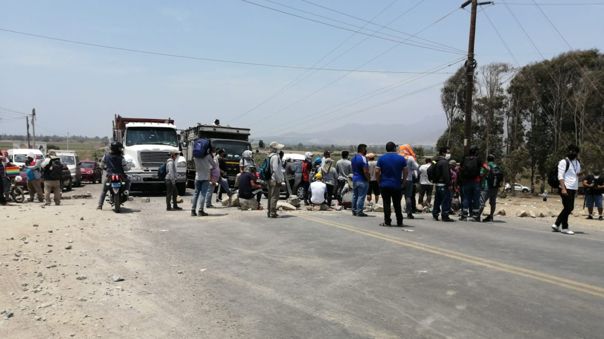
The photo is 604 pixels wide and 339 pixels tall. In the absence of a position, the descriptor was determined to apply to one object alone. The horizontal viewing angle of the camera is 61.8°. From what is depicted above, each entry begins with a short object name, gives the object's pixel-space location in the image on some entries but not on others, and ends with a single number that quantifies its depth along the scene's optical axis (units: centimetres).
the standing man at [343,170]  1633
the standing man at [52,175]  1611
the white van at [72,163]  2917
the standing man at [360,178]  1354
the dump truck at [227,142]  2456
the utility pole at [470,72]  2253
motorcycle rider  1372
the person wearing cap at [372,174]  1573
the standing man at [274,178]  1291
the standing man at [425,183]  1611
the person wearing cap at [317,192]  1569
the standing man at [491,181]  1374
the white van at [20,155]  2659
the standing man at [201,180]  1320
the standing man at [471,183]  1323
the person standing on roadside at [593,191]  1645
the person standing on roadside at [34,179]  1741
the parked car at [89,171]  3559
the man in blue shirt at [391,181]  1163
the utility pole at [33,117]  8904
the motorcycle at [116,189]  1374
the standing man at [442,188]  1338
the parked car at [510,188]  3585
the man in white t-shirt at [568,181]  1112
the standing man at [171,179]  1433
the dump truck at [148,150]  2006
